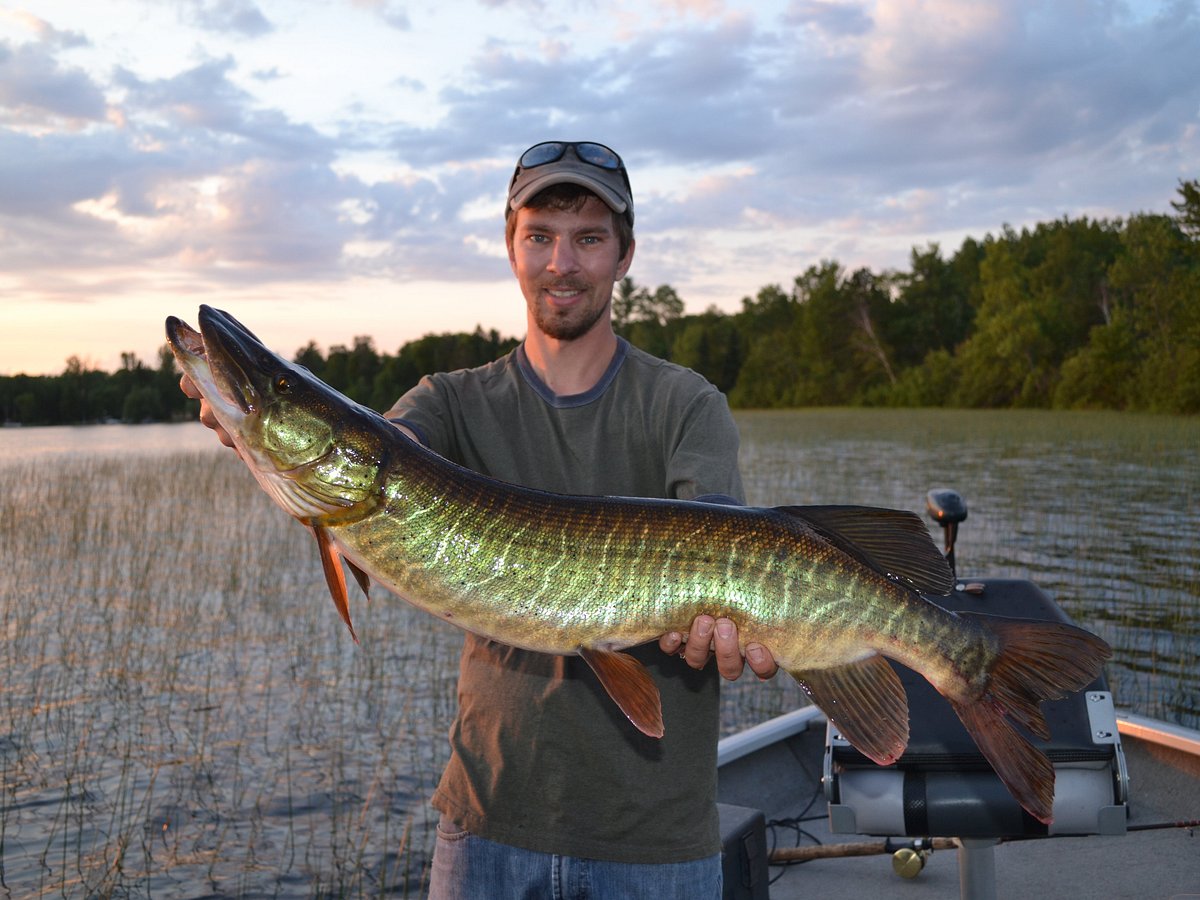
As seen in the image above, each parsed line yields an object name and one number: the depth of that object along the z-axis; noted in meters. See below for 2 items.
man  2.36
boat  3.02
